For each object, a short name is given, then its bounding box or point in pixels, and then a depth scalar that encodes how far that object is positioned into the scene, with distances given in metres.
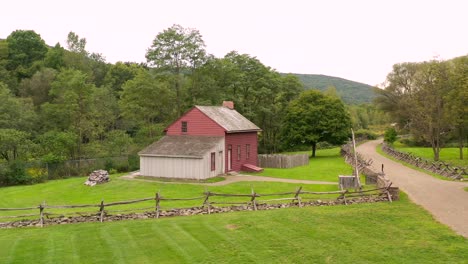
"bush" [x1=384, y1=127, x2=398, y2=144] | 73.81
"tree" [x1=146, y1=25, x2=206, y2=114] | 47.97
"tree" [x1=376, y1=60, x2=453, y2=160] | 46.91
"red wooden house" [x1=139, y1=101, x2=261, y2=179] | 33.62
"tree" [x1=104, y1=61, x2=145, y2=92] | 79.88
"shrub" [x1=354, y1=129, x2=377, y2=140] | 90.64
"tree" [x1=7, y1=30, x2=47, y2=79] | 76.62
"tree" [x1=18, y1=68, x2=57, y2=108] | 64.75
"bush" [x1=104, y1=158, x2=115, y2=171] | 42.67
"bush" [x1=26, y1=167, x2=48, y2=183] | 37.66
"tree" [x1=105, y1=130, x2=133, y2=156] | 46.03
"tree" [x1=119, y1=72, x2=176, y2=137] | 47.50
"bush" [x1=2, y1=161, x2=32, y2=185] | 36.88
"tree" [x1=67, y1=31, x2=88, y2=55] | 77.12
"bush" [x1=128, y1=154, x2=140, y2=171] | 43.88
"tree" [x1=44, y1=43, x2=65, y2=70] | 75.00
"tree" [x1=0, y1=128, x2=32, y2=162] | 37.96
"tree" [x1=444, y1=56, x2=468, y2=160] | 42.78
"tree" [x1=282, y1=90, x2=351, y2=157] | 55.81
